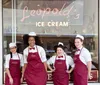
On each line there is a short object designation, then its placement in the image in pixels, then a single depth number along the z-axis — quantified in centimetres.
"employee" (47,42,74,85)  376
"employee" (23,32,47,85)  358
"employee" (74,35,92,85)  356
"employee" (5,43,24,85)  374
